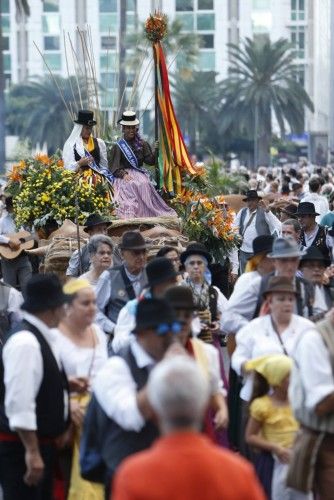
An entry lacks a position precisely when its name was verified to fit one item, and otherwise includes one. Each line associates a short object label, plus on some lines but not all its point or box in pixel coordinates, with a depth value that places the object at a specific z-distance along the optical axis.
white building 123.38
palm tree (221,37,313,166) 84.75
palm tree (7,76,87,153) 93.88
